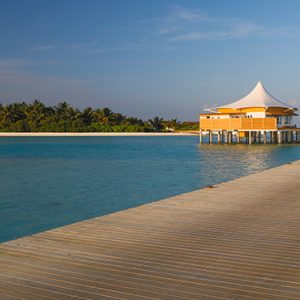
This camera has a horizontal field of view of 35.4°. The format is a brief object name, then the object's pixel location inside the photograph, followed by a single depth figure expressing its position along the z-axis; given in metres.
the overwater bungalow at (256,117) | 55.88
